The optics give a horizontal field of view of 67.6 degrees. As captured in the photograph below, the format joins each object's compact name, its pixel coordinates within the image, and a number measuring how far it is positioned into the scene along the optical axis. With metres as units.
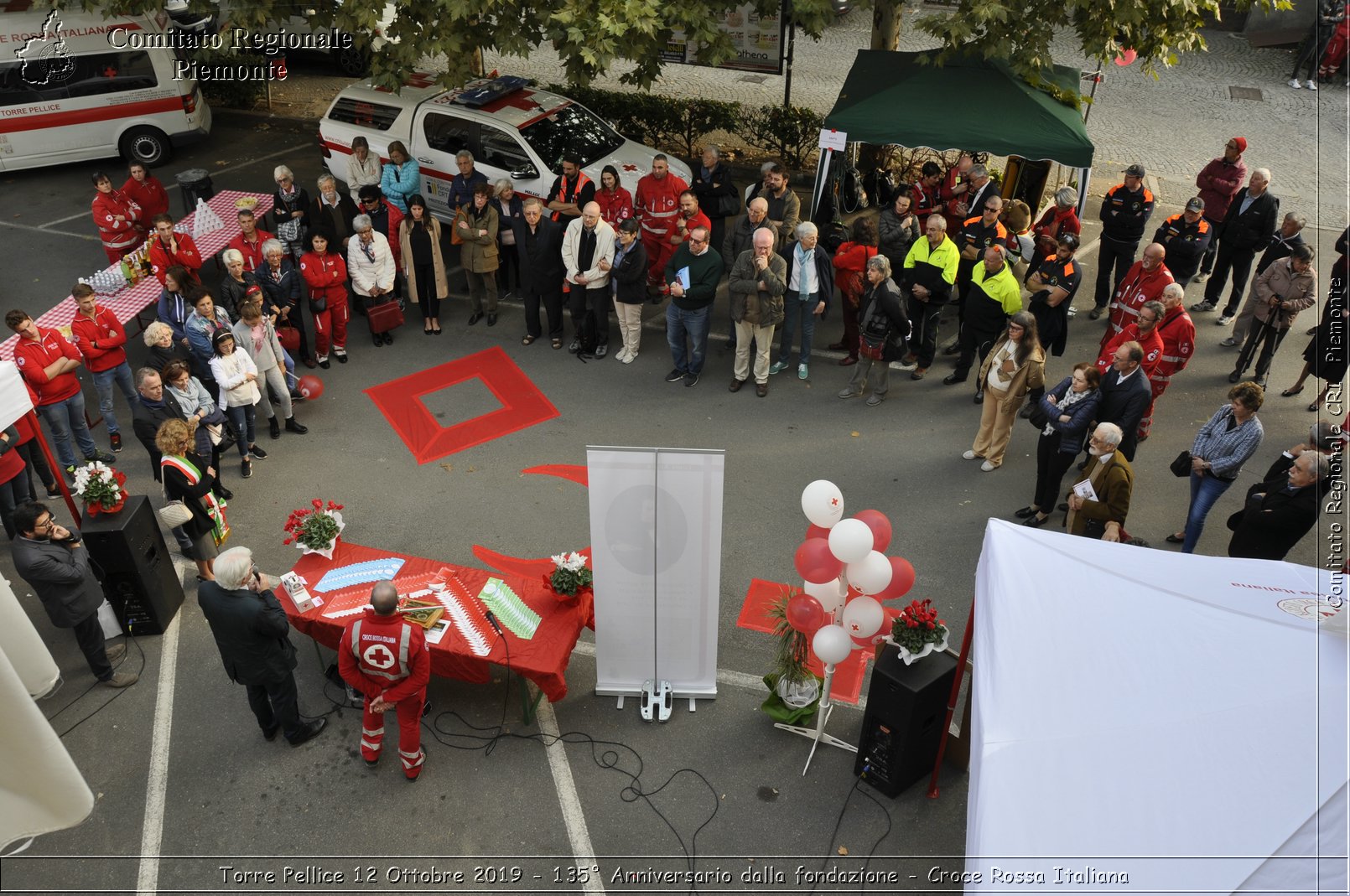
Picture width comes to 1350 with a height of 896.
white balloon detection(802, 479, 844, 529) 5.96
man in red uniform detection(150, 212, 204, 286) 10.30
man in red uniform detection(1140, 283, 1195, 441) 8.73
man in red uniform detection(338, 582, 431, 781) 5.65
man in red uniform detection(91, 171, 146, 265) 11.43
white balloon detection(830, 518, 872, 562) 5.73
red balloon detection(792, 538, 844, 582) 6.00
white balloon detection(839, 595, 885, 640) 5.98
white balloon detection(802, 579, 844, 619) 6.22
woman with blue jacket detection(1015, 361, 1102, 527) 7.89
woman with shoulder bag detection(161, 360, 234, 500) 7.84
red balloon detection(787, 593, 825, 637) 6.19
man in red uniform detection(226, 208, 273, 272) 10.06
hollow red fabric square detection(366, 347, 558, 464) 9.55
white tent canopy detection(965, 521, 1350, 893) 3.60
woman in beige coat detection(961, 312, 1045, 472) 8.44
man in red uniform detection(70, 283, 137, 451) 8.73
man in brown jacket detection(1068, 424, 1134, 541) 7.05
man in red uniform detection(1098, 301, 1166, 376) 8.38
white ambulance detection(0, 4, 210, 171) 13.84
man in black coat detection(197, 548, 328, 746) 5.74
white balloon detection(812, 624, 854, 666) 6.04
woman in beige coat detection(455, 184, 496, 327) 10.84
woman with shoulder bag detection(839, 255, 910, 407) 9.30
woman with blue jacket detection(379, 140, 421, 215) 11.80
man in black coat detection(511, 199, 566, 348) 10.45
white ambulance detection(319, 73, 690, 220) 12.15
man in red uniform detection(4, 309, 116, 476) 8.23
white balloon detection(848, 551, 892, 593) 5.91
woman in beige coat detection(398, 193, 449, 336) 10.68
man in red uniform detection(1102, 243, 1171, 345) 9.16
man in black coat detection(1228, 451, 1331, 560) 6.83
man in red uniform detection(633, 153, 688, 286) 11.30
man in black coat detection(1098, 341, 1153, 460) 7.79
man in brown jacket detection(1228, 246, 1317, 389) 9.57
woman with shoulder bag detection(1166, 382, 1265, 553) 7.37
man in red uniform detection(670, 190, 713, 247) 10.29
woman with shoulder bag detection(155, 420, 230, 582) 7.36
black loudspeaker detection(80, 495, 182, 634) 6.93
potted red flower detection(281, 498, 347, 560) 7.09
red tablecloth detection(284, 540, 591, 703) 6.43
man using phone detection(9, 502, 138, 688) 6.34
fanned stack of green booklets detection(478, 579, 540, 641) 6.66
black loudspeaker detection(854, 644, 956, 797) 5.83
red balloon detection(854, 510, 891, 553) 6.02
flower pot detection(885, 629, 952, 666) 5.81
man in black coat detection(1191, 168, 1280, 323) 10.59
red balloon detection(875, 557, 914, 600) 6.11
